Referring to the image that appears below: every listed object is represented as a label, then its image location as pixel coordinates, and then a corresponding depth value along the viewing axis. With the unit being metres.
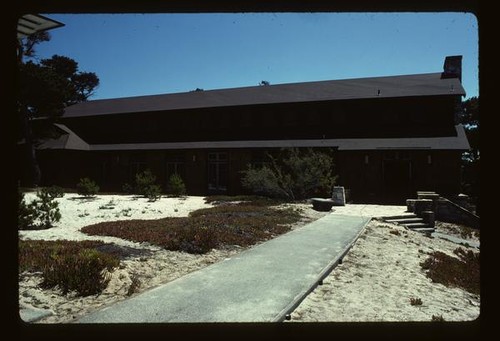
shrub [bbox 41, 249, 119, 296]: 5.57
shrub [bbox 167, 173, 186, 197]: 23.73
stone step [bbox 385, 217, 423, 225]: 14.99
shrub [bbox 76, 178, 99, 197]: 22.23
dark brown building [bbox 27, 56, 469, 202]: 22.06
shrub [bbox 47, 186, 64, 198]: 15.02
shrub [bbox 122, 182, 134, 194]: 25.74
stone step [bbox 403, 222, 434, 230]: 14.82
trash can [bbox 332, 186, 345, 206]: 19.70
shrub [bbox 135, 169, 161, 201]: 21.52
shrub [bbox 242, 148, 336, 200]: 20.19
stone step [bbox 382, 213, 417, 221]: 15.16
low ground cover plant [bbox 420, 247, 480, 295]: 7.66
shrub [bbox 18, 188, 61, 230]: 11.23
